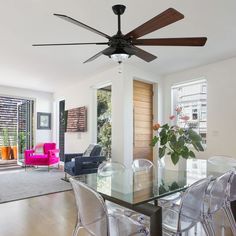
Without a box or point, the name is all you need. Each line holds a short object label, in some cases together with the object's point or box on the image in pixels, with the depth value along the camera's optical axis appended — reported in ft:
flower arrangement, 7.21
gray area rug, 12.97
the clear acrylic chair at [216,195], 6.01
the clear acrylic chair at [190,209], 5.07
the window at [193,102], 15.25
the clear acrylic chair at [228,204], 7.23
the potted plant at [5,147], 22.84
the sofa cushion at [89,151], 15.87
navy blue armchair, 14.40
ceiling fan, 5.97
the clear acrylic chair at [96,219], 4.90
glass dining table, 5.00
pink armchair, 20.35
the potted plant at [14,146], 23.50
